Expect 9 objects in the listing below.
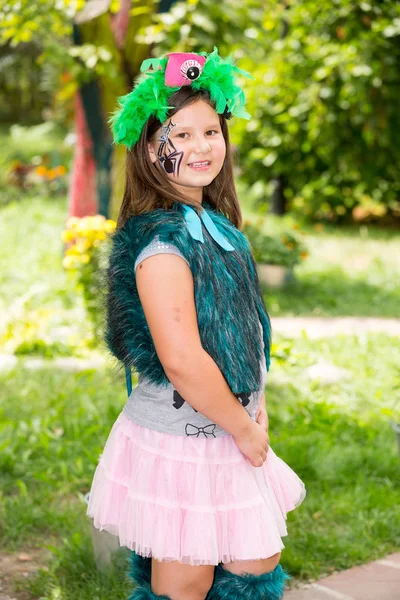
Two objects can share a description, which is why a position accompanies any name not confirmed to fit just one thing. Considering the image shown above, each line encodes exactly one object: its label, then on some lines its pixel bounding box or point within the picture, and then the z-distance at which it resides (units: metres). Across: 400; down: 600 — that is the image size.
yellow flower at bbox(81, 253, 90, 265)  6.36
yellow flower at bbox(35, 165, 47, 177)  13.41
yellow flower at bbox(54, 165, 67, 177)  13.48
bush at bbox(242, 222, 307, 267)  8.47
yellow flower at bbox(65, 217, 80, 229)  6.37
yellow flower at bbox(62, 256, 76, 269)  6.31
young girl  2.14
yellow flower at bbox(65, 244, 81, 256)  6.41
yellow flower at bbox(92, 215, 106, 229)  6.32
